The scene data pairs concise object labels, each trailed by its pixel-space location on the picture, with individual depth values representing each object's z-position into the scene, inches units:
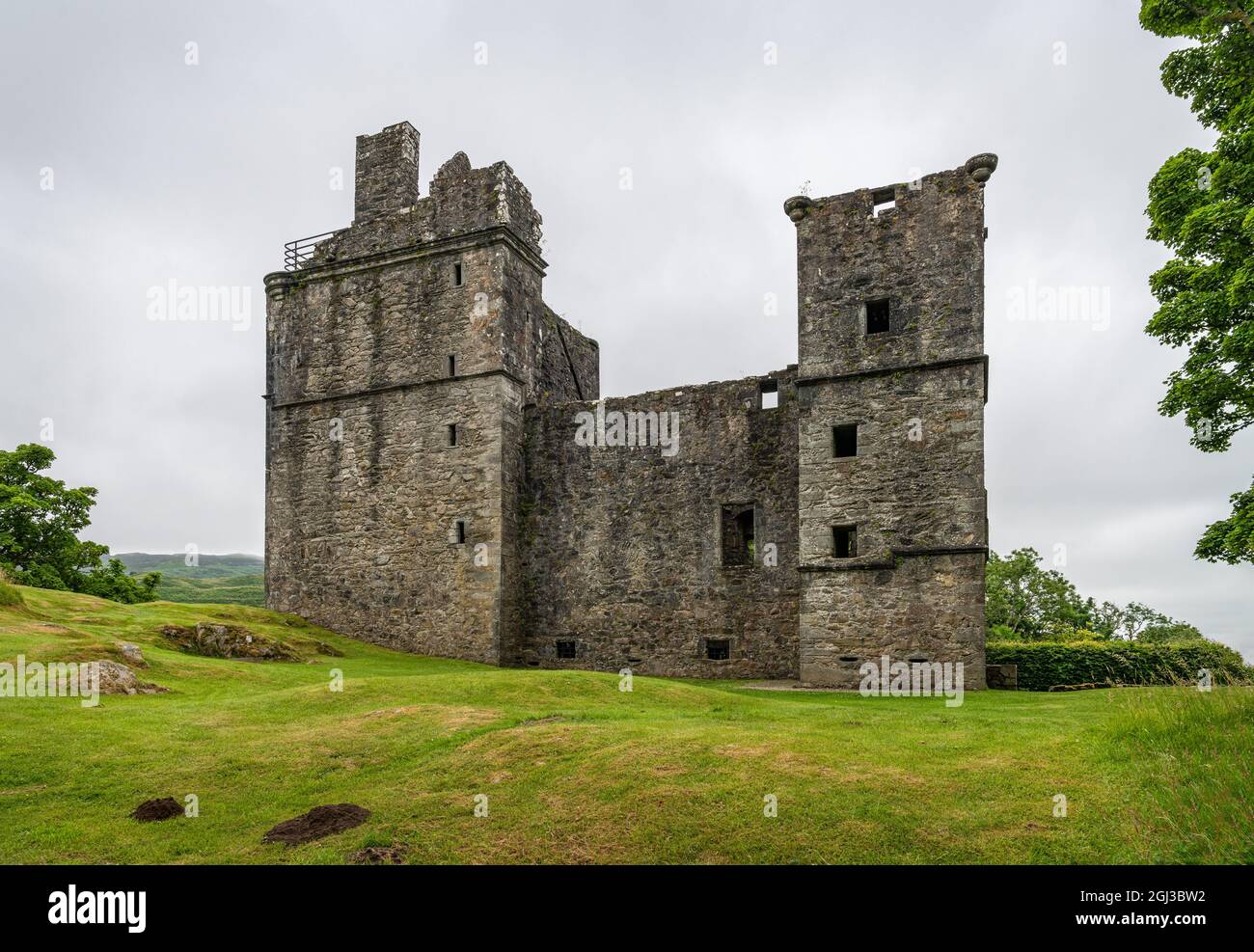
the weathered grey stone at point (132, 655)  636.1
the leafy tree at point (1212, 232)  513.7
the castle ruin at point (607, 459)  798.5
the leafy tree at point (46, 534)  1110.4
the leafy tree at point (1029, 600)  1712.6
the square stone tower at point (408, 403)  992.2
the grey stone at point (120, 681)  576.1
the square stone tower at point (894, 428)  775.7
